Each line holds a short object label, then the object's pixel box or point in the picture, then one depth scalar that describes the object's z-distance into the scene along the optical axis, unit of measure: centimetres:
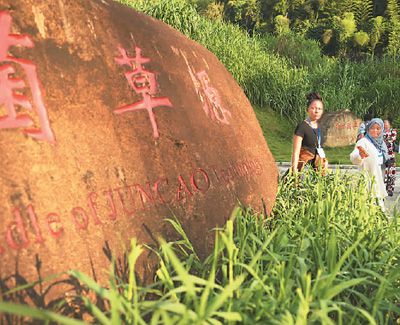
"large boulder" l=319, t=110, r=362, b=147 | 1177
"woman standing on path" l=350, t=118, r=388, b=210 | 410
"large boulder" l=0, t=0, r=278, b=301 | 145
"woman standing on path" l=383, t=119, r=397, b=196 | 587
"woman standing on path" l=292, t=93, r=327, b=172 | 376
